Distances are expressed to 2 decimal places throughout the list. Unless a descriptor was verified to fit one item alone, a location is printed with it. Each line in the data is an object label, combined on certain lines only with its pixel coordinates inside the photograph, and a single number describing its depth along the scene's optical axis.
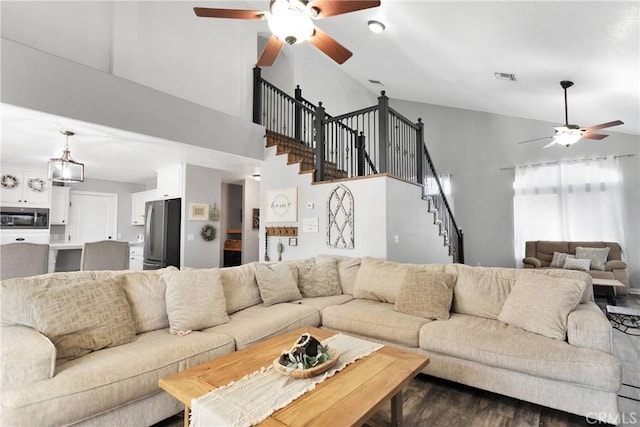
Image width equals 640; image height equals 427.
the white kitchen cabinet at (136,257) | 6.11
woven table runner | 1.29
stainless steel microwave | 5.10
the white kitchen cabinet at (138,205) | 6.70
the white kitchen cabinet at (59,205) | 5.83
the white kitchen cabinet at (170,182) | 5.31
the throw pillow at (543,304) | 2.20
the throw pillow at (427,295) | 2.70
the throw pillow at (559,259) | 6.00
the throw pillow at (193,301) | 2.35
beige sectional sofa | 1.63
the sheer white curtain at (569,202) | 6.08
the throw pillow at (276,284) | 3.09
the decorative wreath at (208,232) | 5.44
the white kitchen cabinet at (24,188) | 5.21
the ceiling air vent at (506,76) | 4.65
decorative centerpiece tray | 1.58
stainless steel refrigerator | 5.12
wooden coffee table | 1.31
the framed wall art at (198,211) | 5.27
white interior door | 6.19
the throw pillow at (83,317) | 1.82
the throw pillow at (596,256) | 5.71
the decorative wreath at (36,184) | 5.45
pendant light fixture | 3.62
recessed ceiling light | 4.35
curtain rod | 6.08
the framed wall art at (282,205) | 4.88
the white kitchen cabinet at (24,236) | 5.11
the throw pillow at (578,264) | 5.69
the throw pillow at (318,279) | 3.51
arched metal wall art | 4.30
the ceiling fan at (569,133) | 4.54
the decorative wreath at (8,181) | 5.18
